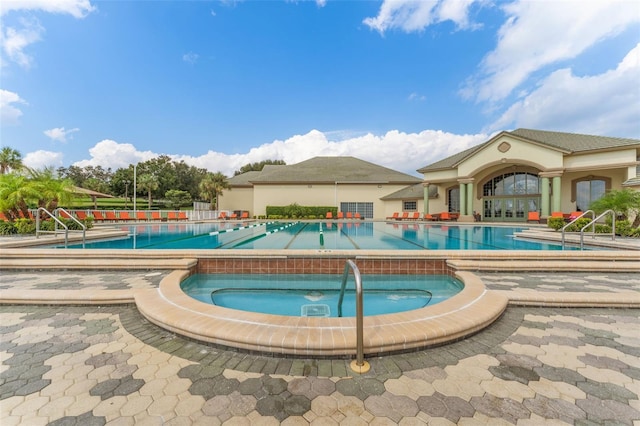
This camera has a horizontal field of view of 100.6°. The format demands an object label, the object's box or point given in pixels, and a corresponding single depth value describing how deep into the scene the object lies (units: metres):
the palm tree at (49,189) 11.74
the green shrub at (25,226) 11.05
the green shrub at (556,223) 12.35
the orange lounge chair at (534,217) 19.55
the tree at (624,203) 10.92
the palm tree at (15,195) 11.22
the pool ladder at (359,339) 2.30
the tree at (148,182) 40.06
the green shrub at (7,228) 11.11
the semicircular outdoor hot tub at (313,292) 4.46
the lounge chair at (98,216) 20.41
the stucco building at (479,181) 18.27
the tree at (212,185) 30.48
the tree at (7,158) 29.53
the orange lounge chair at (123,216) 21.46
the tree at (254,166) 61.25
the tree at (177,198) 45.47
